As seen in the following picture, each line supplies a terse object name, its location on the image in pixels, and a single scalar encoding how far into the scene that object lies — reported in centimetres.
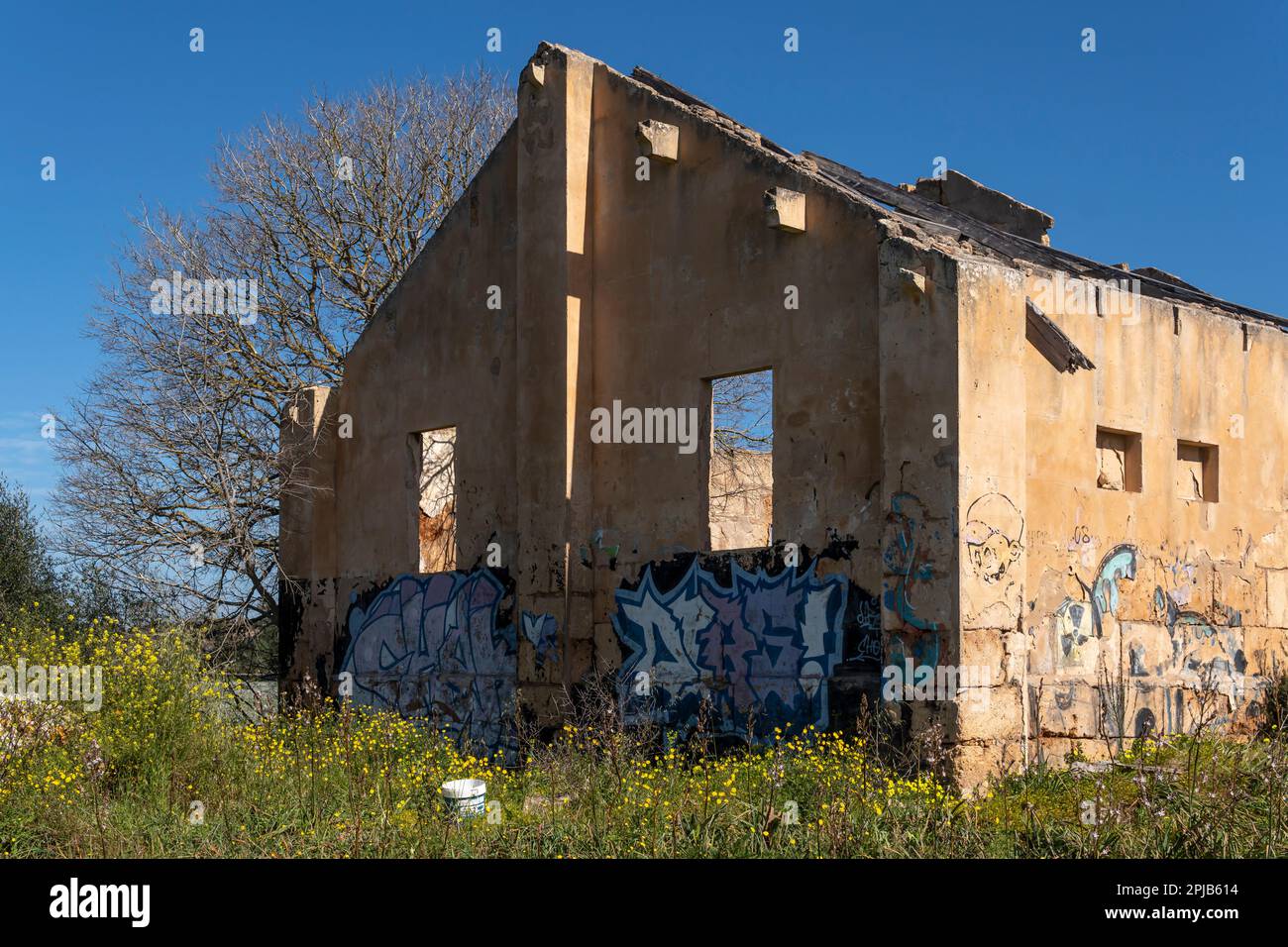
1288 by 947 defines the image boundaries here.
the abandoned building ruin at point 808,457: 1048
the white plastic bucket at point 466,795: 898
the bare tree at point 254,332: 1798
